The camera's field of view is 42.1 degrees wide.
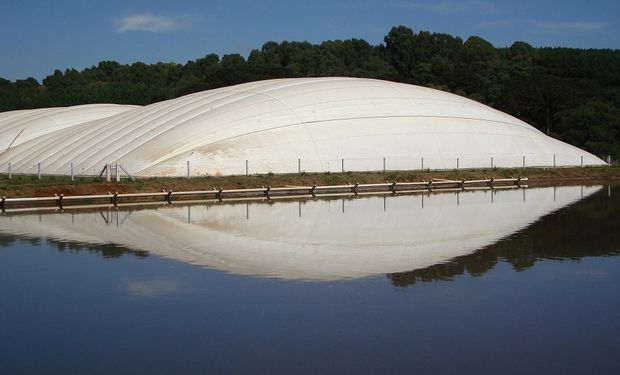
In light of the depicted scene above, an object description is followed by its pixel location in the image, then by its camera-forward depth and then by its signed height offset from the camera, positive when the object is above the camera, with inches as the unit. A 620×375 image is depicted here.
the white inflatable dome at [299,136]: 1567.4 +62.1
